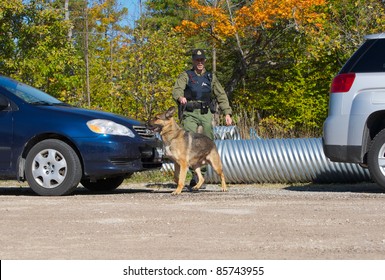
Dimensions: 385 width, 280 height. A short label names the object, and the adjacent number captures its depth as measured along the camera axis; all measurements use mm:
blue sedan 13359
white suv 13180
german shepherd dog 13797
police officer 14719
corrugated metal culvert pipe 16500
